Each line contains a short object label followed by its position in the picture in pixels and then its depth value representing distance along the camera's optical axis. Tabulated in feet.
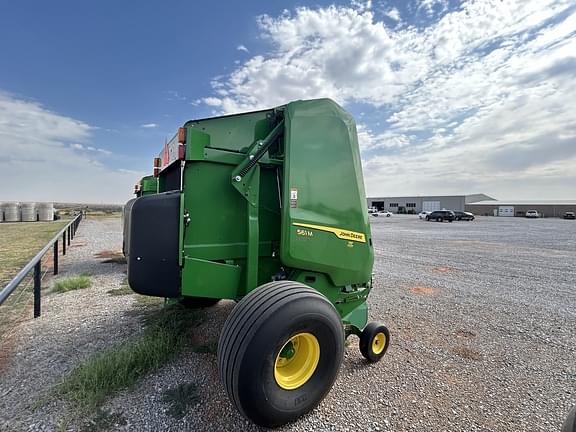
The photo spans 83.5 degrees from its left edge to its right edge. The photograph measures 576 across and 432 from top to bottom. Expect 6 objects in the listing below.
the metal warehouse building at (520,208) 187.73
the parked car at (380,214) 178.91
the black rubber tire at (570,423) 5.66
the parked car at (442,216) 127.65
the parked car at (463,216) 137.69
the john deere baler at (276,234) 7.79
